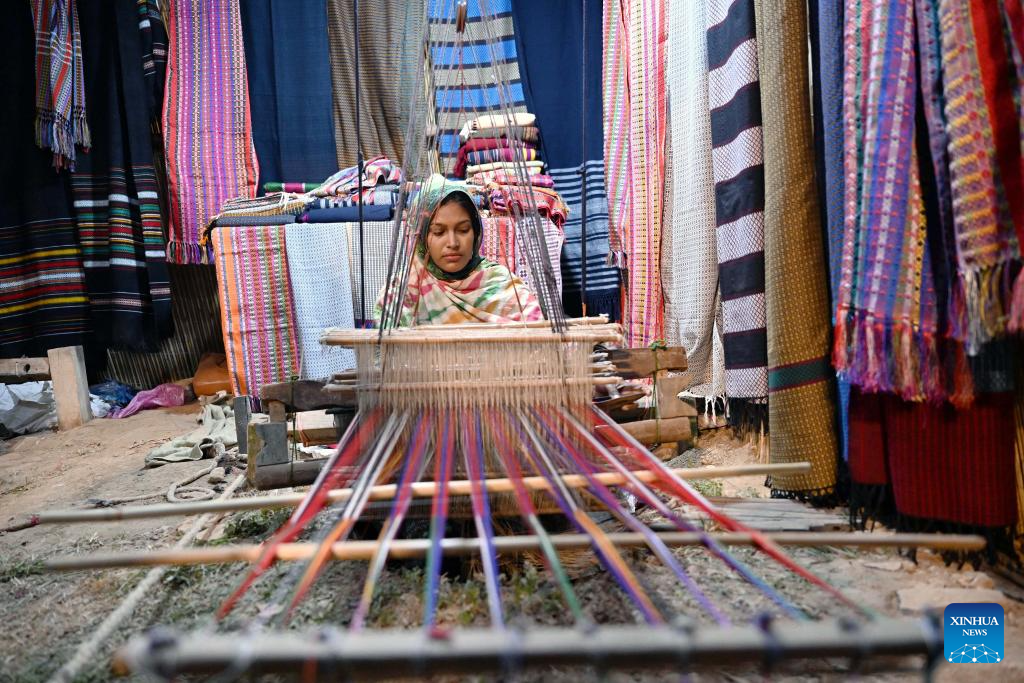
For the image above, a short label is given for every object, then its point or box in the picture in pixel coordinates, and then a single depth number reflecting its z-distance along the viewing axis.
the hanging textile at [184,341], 4.46
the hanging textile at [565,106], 3.77
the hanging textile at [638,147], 2.95
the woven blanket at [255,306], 3.46
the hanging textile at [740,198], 2.05
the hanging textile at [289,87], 3.81
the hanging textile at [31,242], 3.56
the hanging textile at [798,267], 1.84
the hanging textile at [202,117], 3.72
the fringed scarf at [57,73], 3.46
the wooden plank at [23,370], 3.31
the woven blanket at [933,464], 1.44
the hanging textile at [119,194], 3.67
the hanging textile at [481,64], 3.79
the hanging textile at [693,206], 2.54
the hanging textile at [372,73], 3.95
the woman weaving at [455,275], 2.43
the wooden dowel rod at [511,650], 0.55
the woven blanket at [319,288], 3.47
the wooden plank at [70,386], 3.46
